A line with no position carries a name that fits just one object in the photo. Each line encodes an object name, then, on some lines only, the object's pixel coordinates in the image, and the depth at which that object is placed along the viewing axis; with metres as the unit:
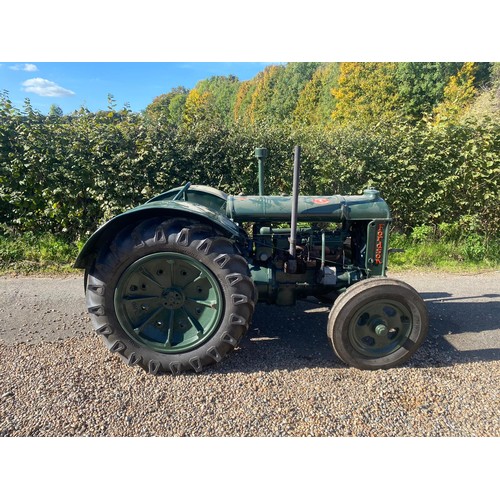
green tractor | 2.87
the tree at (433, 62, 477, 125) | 22.48
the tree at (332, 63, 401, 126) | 27.80
